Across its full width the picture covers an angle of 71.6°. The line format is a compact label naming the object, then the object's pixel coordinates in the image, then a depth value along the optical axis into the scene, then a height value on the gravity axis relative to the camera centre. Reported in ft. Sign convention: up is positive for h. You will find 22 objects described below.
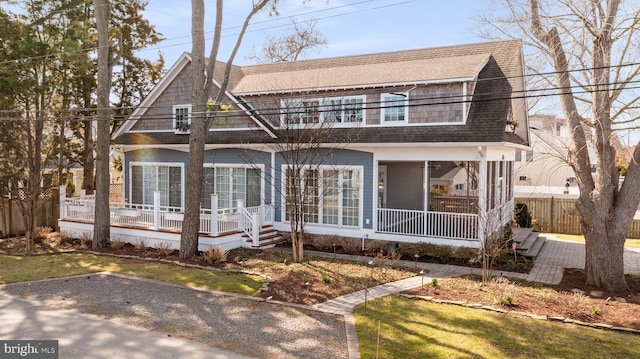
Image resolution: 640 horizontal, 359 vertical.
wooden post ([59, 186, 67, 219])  60.29 -3.81
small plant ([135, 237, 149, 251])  51.88 -8.08
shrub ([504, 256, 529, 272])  43.55 -8.67
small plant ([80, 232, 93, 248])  54.29 -7.98
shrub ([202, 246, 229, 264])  45.34 -8.14
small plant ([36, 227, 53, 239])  58.03 -7.50
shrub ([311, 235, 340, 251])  52.24 -7.74
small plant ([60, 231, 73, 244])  56.90 -8.02
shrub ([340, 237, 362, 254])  51.03 -7.90
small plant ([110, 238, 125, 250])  52.75 -8.21
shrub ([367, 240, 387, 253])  50.11 -7.84
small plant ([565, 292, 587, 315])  30.08 -8.87
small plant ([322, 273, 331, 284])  37.22 -8.63
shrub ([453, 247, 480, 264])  45.77 -8.03
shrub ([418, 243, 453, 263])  46.80 -7.91
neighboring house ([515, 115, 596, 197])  82.71 -0.11
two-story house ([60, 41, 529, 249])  49.01 +3.62
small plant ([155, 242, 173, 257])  49.30 -8.23
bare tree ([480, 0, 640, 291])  35.88 +5.11
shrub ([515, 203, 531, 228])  63.41 -5.66
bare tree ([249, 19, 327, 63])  112.78 +33.49
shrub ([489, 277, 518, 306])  31.66 -8.61
